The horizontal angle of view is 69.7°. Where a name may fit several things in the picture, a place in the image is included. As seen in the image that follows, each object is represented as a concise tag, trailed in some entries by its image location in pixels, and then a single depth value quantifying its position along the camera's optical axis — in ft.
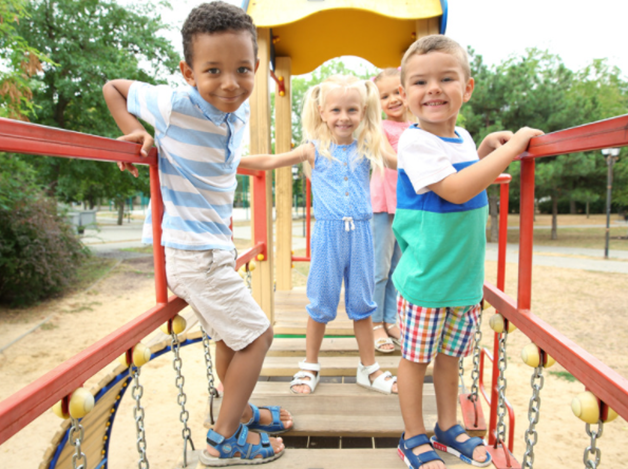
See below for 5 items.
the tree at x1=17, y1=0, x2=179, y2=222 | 38.42
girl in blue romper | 7.30
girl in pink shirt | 9.42
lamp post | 44.52
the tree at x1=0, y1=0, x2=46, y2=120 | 20.15
